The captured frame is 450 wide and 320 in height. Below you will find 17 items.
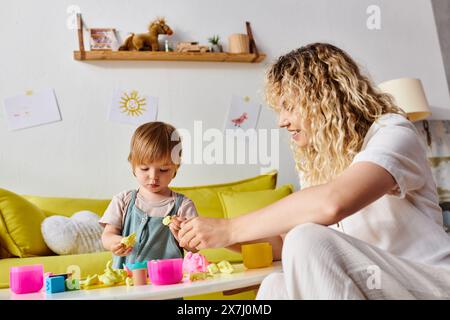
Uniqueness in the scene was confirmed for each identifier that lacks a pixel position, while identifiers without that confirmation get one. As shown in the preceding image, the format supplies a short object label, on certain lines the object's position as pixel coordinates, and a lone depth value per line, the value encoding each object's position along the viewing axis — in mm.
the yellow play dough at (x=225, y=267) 1362
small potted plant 3387
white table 1062
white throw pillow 2447
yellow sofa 2277
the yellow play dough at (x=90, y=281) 1274
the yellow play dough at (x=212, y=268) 1367
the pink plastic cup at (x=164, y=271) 1214
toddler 1753
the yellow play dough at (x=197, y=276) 1284
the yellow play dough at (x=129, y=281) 1255
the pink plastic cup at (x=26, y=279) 1255
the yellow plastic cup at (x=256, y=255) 1413
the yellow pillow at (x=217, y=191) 2940
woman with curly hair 947
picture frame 3227
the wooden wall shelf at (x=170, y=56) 3188
